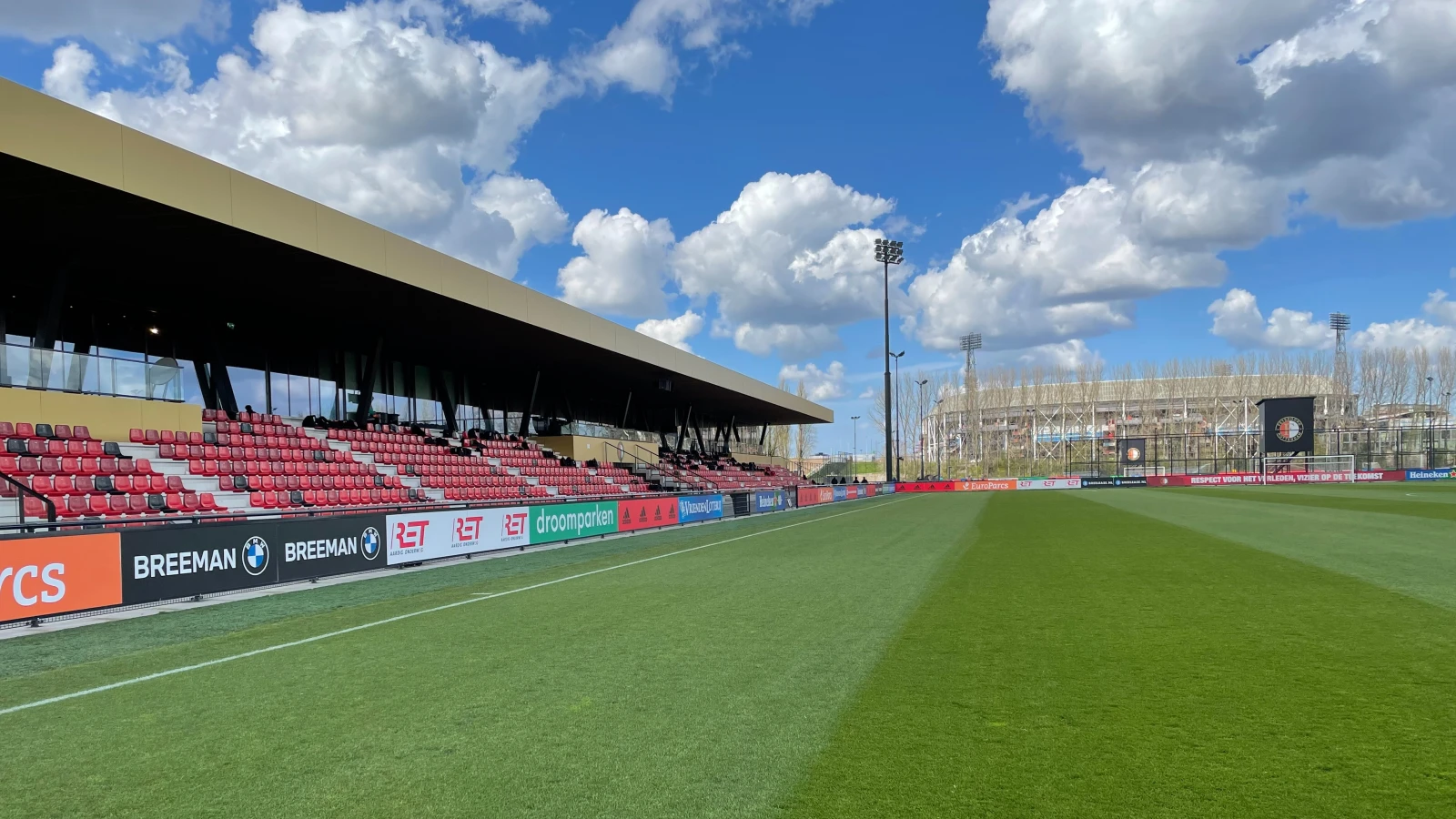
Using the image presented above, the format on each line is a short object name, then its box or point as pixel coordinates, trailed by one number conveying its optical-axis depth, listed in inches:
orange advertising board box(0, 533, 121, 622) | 343.6
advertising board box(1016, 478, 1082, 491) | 2413.9
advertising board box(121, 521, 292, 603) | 395.9
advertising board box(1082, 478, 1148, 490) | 2364.7
